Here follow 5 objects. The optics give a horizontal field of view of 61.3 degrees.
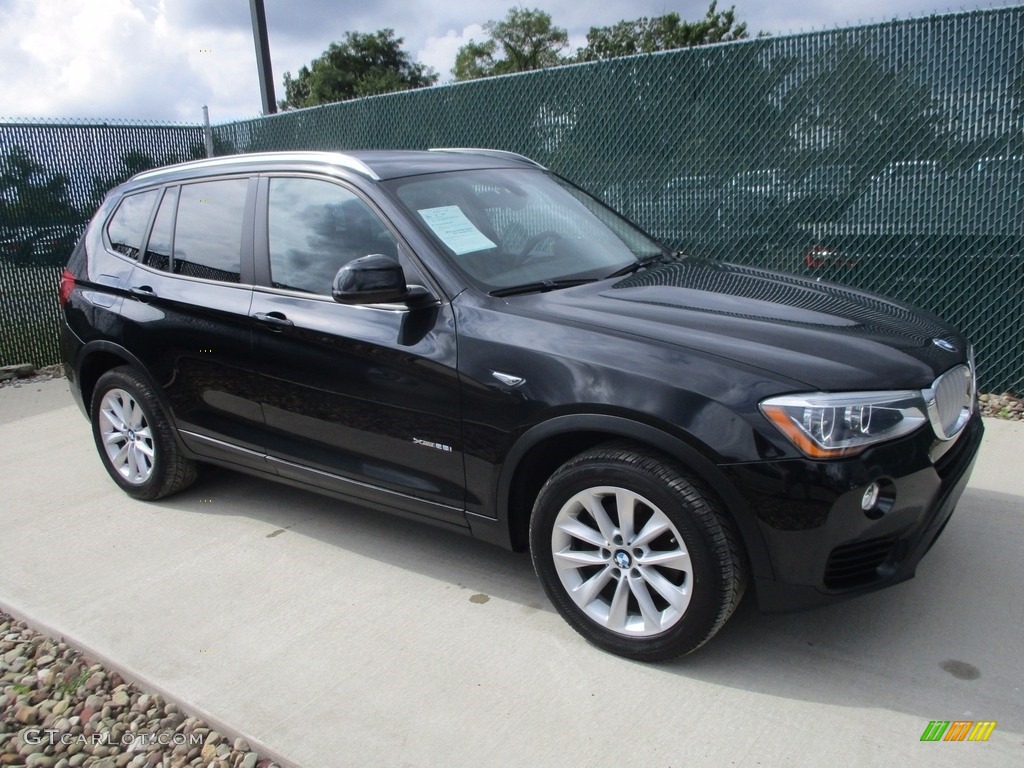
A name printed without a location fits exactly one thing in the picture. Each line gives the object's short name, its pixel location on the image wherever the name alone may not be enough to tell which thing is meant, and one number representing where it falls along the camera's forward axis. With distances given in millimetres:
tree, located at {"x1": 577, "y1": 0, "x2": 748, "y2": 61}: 42469
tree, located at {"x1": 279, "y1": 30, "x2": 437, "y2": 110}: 56094
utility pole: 10328
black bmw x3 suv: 2648
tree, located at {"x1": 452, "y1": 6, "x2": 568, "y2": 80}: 63531
